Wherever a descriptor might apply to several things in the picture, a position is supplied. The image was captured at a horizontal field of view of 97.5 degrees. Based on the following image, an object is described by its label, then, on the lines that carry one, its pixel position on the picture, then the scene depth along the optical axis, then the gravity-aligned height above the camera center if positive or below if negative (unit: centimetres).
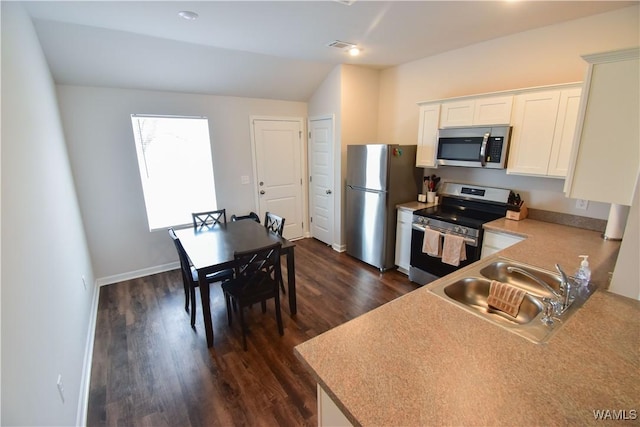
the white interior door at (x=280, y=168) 441 -23
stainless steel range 275 -68
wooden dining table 230 -85
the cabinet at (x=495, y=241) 247 -80
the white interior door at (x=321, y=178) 434 -40
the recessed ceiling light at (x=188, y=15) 223 +111
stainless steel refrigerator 345 -50
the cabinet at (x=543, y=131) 230 +17
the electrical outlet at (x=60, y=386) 150 -122
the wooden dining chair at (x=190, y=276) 254 -115
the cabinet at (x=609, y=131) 136 +10
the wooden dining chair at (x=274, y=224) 306 -79
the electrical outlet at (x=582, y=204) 249 -47
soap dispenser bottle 139 -61
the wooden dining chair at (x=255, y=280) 232 -109
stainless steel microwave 270 +5
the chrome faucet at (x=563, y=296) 130 -69
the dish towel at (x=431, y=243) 296 -95
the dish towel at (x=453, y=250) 277 -96
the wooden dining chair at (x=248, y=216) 420 -94
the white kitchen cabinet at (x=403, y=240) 345 -108
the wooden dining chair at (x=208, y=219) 330 -85
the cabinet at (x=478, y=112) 266 +40
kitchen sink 128 -74
